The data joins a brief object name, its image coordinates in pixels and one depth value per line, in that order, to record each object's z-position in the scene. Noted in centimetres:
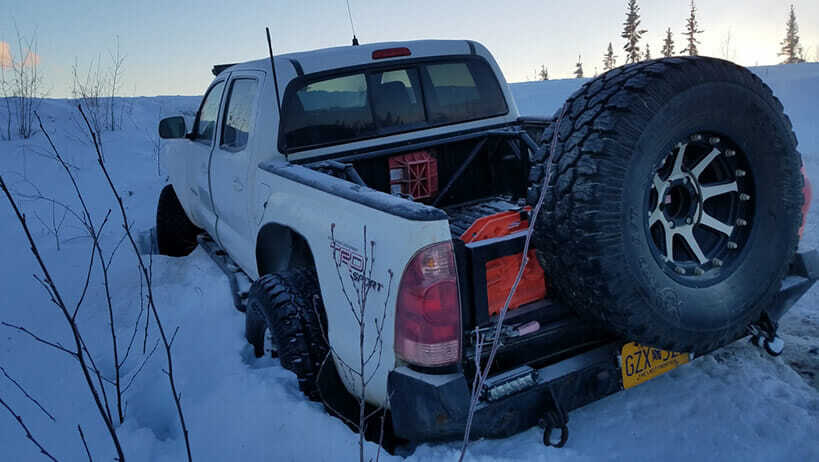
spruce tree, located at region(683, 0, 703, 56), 4016
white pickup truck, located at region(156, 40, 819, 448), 223
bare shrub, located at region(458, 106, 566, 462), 167
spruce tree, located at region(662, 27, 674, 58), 4532
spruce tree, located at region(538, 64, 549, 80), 4078
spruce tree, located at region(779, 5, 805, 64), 4874
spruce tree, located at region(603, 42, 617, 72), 5162
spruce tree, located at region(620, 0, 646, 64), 4240
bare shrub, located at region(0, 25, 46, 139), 995
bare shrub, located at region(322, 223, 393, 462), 233
